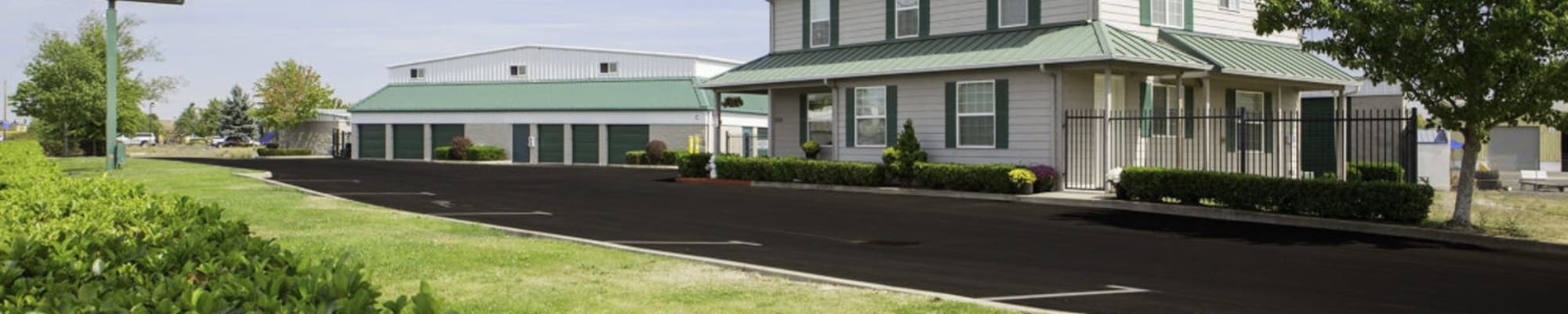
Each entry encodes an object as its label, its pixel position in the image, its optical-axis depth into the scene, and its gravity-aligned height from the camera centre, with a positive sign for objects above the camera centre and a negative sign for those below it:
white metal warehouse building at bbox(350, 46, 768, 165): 47.53 +2.08
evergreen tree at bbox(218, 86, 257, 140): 91.19 +2.83
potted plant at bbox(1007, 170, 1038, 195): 21.61 -0.39
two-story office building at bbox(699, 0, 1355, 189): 22.61 +1.62
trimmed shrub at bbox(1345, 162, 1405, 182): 21.31 -0.29
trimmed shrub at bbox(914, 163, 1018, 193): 22.03 -0.39
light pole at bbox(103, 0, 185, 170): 23.61 +1.44
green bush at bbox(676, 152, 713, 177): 30.28 -0.22
